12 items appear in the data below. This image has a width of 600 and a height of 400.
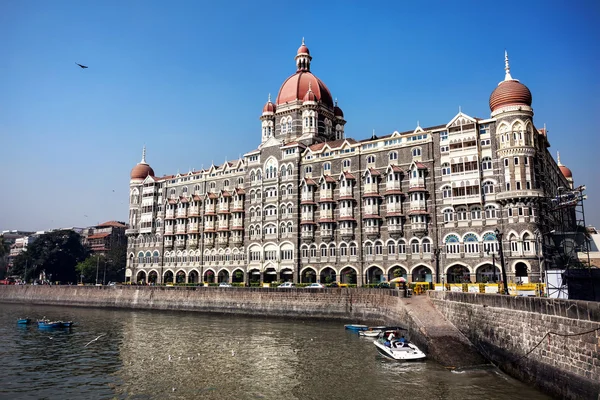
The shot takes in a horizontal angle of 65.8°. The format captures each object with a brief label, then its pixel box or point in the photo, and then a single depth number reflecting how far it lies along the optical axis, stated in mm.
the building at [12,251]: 174500
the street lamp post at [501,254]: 38988
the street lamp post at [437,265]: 67562
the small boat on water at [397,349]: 35791
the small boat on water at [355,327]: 50316
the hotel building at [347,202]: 64125
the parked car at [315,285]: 70900
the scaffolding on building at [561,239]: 60125
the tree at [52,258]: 119619
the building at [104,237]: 147088
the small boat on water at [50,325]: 56188
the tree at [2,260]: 136300
